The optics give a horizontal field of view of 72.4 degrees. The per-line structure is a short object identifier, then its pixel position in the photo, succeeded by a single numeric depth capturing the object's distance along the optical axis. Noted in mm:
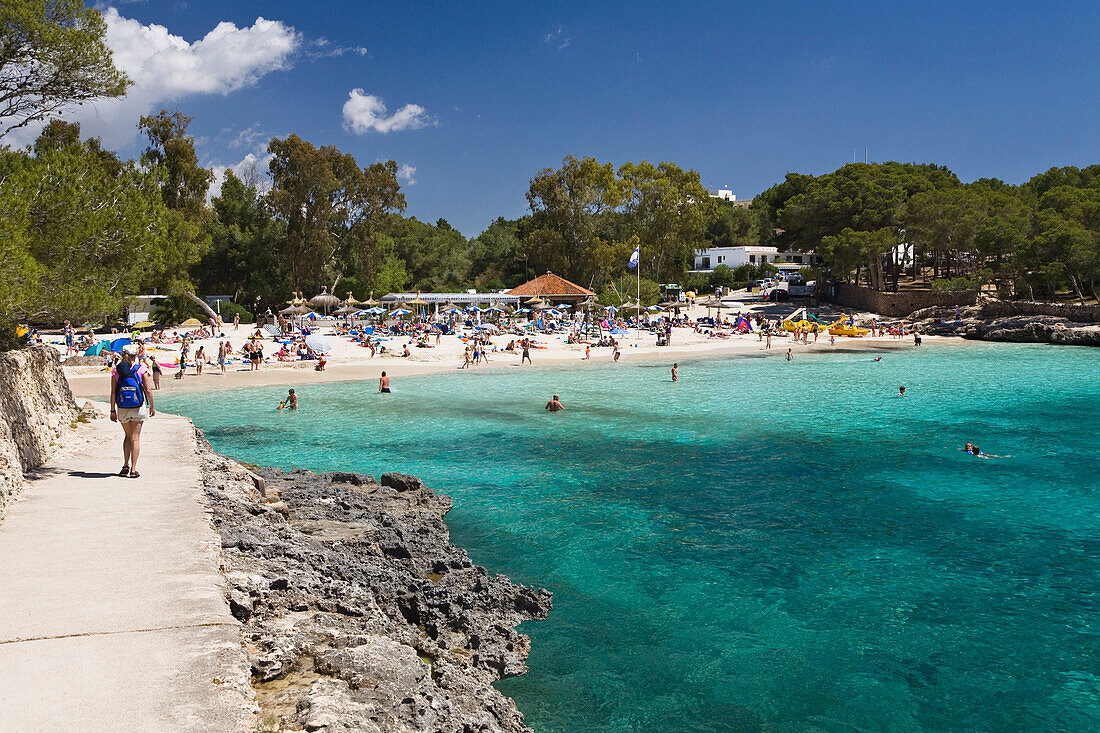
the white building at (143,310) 52625
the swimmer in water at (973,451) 17844
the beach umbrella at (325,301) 51844
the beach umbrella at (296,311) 47562
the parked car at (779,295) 67625
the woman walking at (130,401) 9391
